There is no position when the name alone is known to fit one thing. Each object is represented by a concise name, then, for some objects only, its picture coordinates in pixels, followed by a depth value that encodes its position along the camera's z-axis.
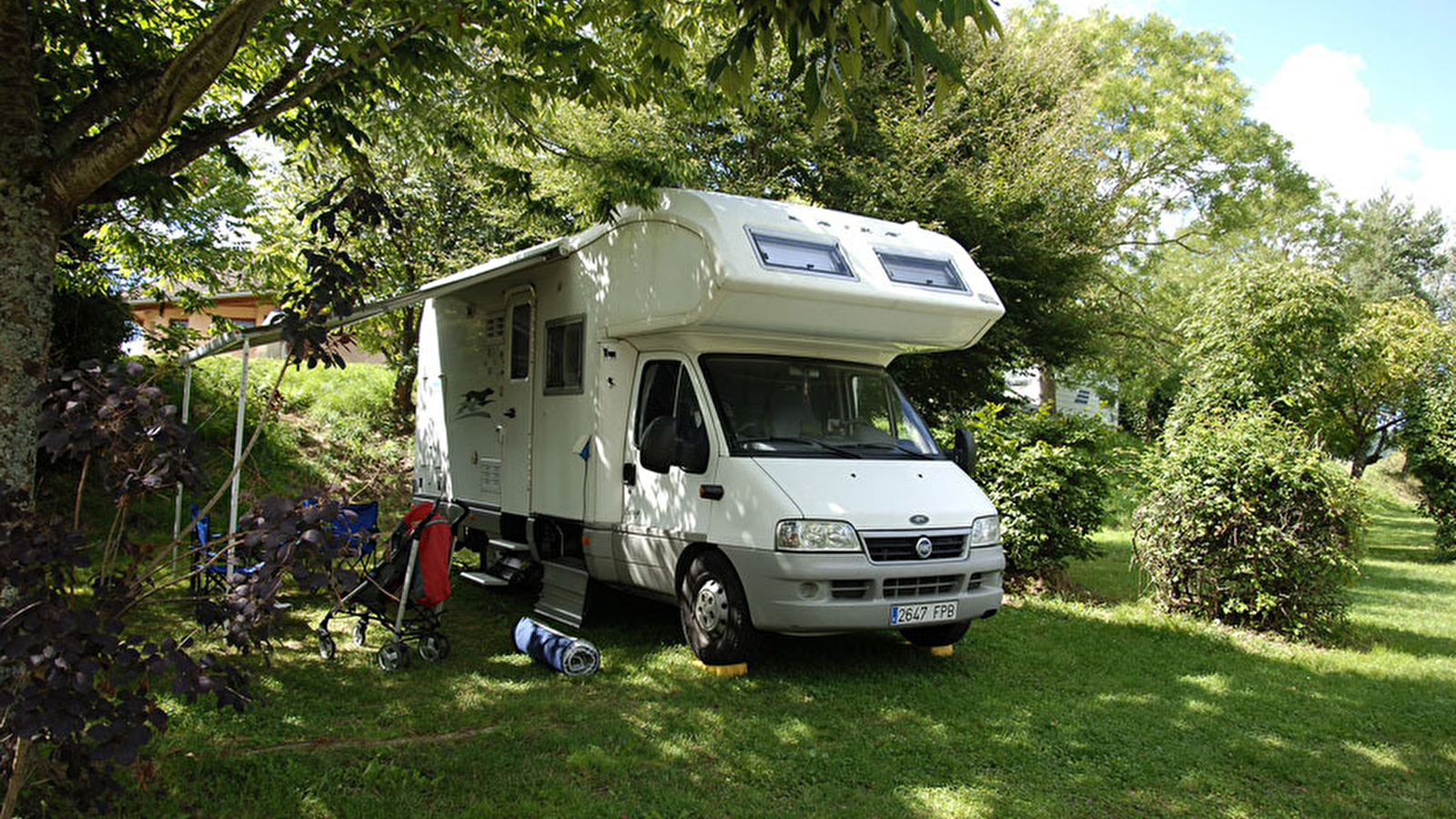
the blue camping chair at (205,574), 7.18
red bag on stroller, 6.39
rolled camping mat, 6.18
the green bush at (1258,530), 7.75
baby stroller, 6.39
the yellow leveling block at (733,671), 6.14
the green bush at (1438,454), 15.55
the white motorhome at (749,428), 5.93
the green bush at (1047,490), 9.16
